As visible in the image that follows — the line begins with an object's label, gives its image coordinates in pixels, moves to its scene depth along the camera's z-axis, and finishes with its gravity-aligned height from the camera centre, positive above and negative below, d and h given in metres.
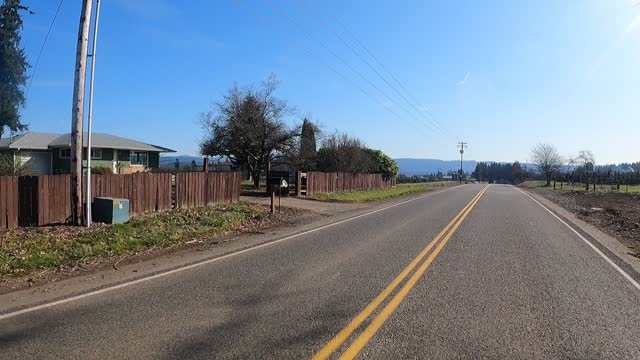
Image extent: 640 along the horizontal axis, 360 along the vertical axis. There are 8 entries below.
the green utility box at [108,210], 13.52 -1.24
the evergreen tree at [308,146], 40.93 +1.82
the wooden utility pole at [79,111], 12.76 +1.28
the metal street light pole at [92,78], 13.07 +2.15
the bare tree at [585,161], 92.86 +2.37
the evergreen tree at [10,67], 40.00 +7.53
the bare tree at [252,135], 34.66 +2.17
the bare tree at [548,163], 96.87 +2.02
